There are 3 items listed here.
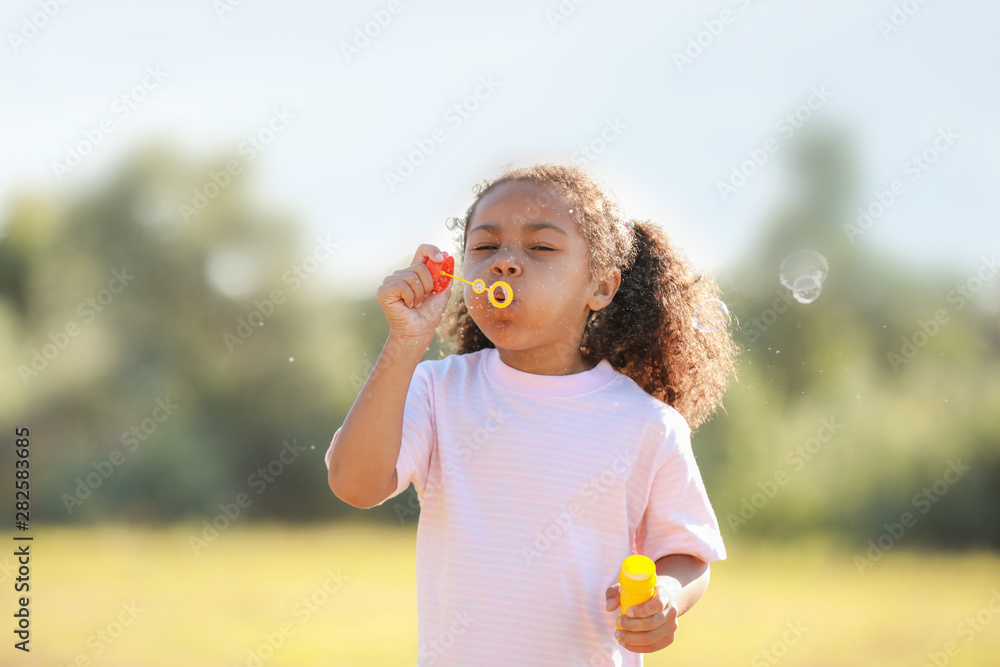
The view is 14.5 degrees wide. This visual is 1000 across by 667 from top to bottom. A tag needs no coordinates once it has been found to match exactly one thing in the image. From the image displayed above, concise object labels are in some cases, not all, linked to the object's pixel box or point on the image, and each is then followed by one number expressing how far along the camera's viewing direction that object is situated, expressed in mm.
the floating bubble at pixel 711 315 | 4089
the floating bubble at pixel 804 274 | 4417
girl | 3783
